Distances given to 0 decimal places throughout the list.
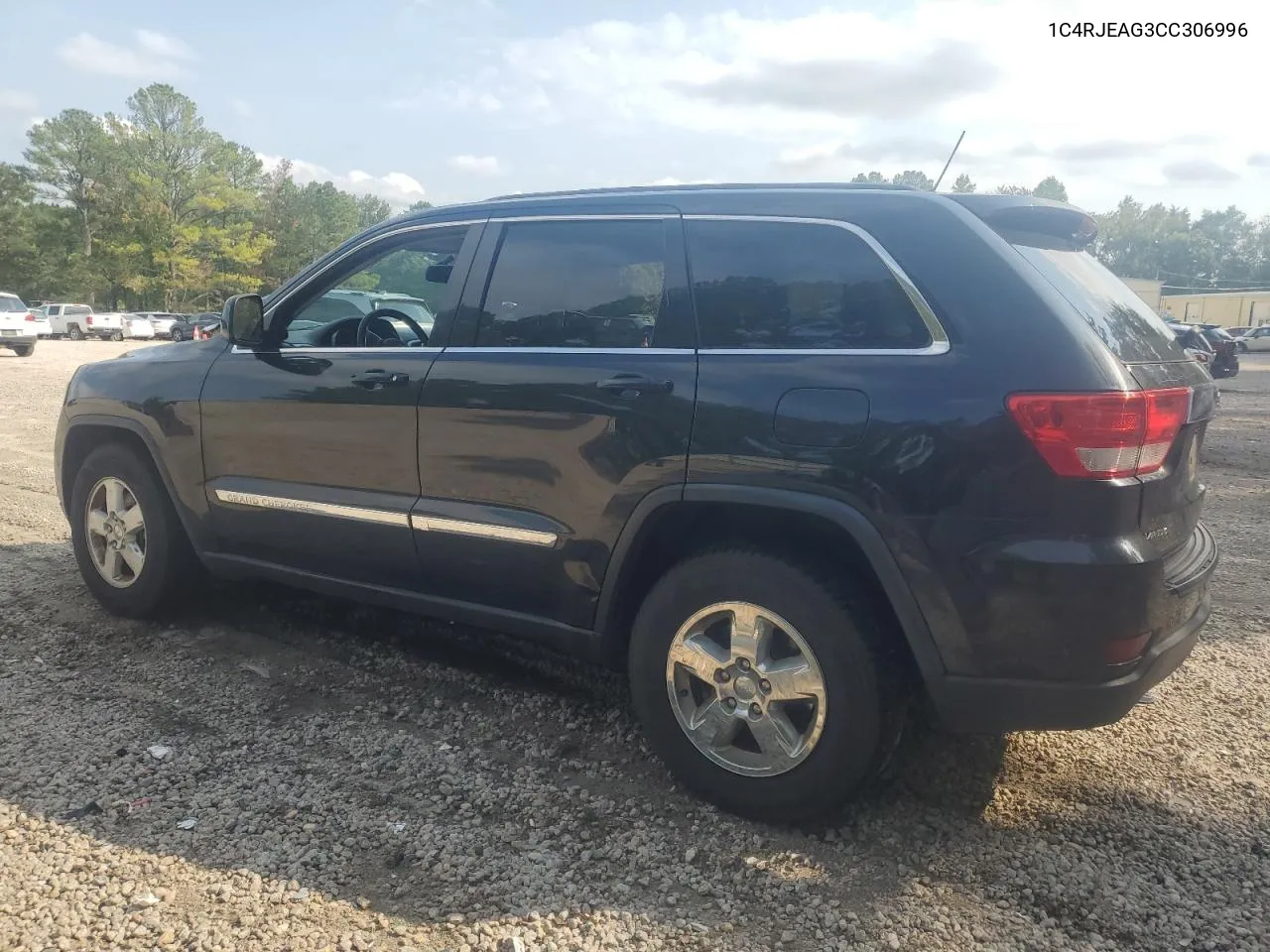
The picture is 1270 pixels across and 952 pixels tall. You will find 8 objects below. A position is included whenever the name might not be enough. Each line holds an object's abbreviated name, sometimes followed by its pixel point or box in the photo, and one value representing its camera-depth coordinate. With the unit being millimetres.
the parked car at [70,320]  43969
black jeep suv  2428
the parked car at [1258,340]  47781
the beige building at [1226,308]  72375
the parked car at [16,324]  24141
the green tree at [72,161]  62719
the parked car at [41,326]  25408
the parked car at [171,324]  44516
